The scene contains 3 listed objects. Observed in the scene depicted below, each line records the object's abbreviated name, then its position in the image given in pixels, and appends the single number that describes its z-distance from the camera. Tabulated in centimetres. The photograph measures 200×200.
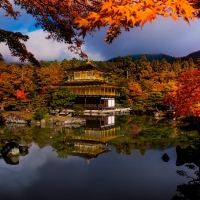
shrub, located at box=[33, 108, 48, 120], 2025
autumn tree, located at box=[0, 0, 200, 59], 210
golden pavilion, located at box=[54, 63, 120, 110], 3167
